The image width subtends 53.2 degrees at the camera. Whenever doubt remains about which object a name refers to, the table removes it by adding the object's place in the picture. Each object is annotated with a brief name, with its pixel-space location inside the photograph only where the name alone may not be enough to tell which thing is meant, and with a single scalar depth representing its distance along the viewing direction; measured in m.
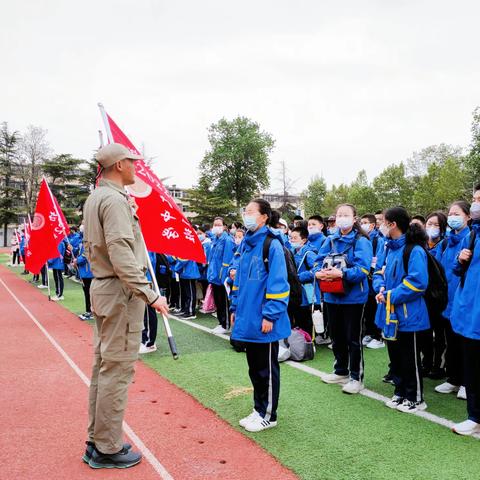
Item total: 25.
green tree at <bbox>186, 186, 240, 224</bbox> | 52.28
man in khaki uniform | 3.68
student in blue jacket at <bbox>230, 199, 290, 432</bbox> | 4.48
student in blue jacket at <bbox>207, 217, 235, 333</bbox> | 9.59
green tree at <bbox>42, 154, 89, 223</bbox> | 54.84
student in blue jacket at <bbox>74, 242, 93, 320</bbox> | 10.69
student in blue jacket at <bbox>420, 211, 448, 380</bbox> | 6.44
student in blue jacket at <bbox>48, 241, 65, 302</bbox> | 14.87
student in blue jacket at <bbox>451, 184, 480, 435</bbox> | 4.43
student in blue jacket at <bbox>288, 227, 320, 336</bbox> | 7.66
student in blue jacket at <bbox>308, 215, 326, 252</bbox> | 7.82
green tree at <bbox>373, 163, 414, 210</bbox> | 64.62
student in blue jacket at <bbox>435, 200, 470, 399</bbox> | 5.68
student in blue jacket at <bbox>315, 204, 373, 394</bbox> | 5.64
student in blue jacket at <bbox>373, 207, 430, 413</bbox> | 4.94
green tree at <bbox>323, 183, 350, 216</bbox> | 77.09
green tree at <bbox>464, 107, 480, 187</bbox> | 34.97
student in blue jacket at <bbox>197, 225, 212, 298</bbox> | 11.66
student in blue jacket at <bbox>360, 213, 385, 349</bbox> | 8.24
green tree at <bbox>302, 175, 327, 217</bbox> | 79.00
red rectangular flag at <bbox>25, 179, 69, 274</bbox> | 11.84
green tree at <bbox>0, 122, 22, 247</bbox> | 58.88
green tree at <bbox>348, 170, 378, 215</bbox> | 65.12
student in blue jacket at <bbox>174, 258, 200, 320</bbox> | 10.88
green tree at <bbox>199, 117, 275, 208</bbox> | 61.22
